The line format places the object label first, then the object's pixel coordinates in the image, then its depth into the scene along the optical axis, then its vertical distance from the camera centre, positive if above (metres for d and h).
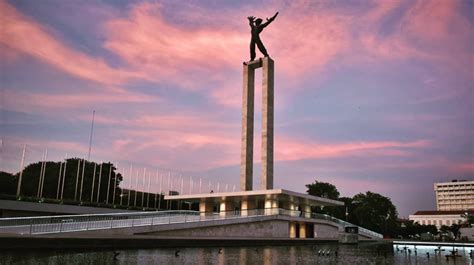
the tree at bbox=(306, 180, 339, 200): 90.61 +4.73
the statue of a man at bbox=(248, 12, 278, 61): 52.47 +22.40
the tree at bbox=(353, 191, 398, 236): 83.50 +0.22
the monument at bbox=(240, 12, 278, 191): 48.19 +11.80
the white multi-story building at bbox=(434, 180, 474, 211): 177.88 +9.02
